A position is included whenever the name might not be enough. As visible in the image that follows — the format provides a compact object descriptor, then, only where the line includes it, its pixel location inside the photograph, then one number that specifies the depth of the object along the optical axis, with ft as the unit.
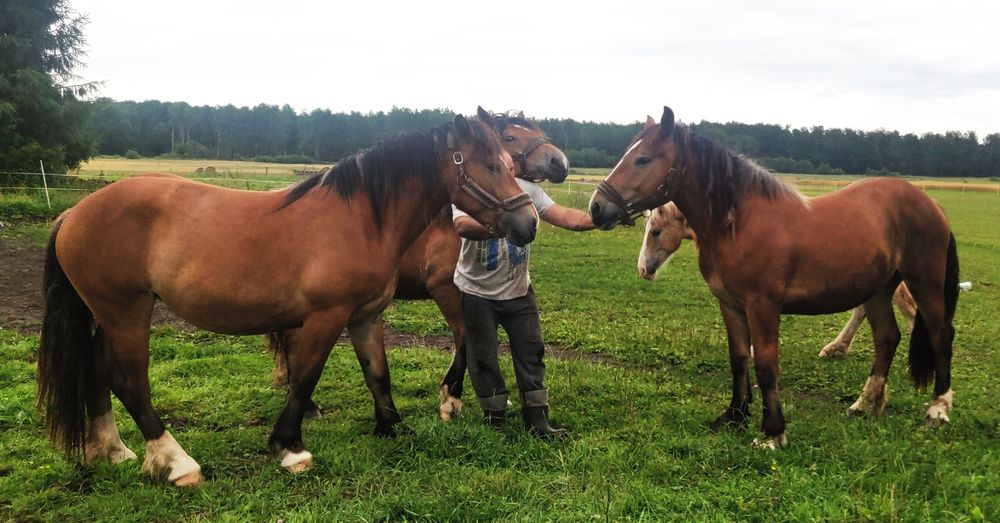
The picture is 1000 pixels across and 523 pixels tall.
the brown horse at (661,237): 21.77
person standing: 14.11
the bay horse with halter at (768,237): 14.29
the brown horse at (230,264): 11.85
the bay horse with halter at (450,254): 16.88
